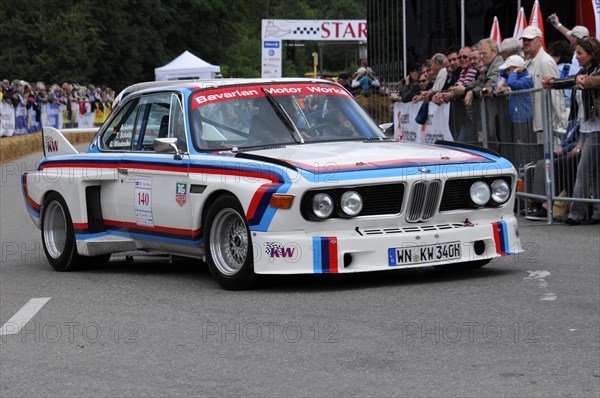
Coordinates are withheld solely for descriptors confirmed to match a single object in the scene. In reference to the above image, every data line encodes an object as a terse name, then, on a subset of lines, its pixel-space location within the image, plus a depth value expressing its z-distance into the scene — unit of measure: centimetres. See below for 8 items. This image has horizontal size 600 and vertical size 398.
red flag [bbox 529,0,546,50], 1948
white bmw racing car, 871
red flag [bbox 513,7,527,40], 2061
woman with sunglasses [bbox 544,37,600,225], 1279
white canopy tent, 5728
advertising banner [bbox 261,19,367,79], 6234
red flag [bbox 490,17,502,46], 2262
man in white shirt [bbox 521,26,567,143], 1402
